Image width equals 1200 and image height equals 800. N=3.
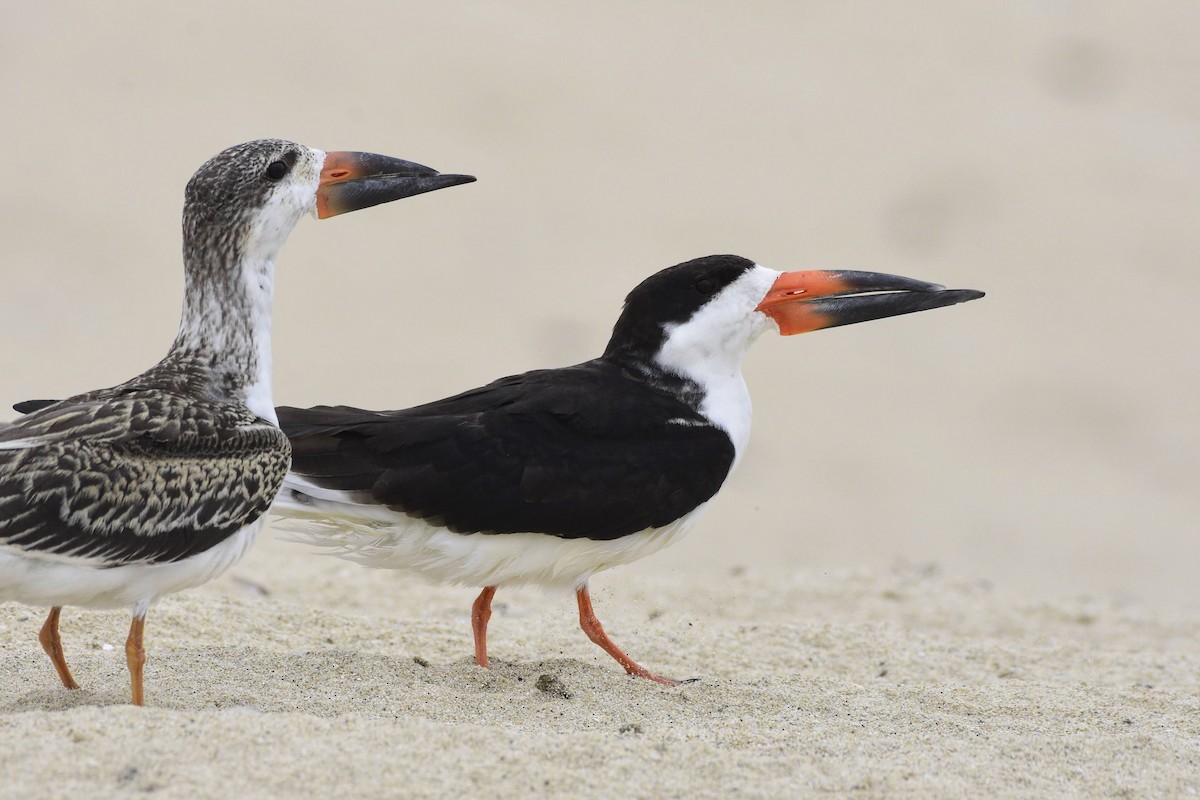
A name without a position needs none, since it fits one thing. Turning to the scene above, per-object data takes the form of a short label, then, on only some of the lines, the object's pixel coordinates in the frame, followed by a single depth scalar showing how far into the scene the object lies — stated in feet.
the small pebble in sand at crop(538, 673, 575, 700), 32.93
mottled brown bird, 27.20
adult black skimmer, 35.35
